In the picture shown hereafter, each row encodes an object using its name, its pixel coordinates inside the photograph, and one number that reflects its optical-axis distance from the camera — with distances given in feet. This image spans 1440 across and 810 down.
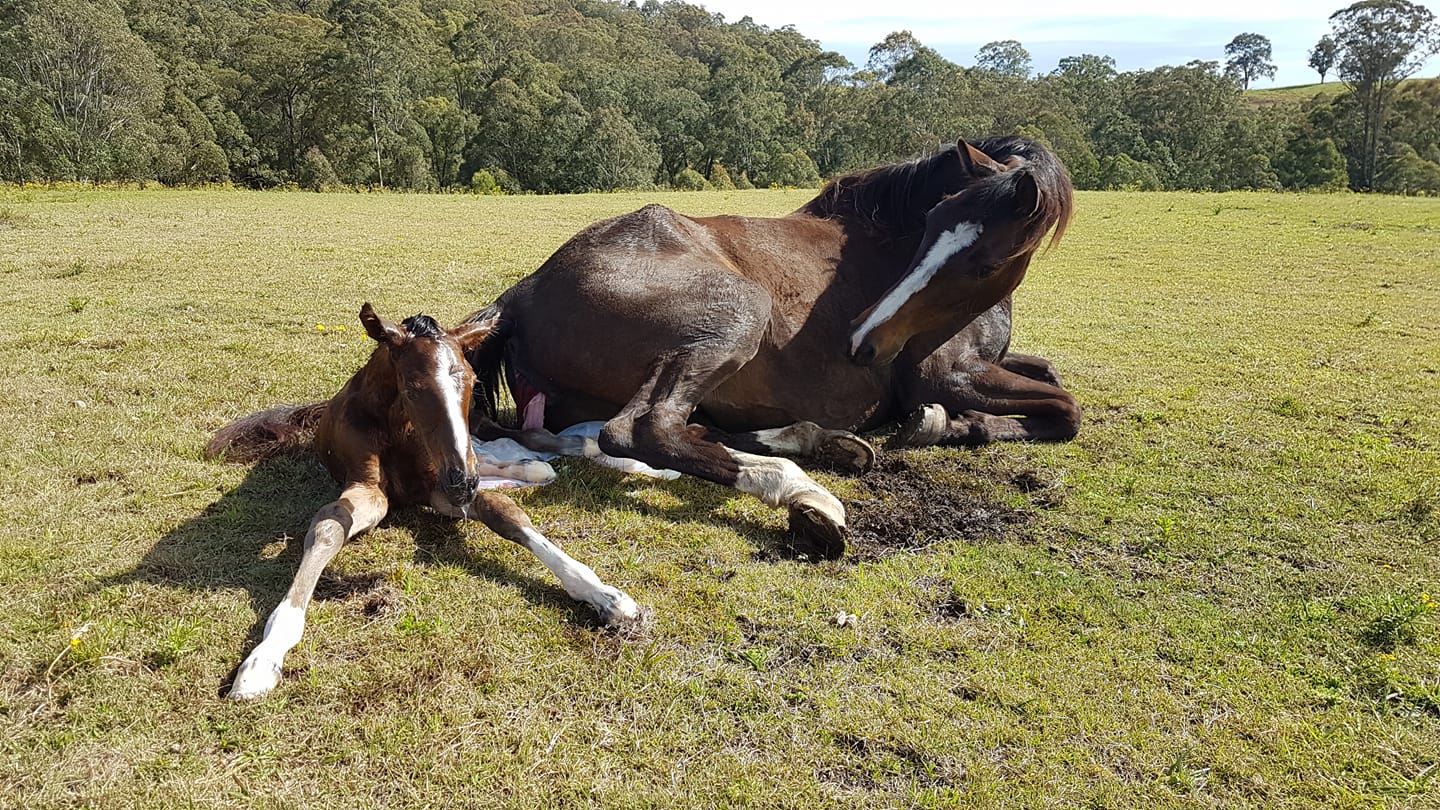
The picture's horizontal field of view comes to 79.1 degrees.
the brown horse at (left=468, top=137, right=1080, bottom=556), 15.74
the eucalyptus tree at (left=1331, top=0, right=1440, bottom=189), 161.07
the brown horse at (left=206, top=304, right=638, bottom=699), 10.93
